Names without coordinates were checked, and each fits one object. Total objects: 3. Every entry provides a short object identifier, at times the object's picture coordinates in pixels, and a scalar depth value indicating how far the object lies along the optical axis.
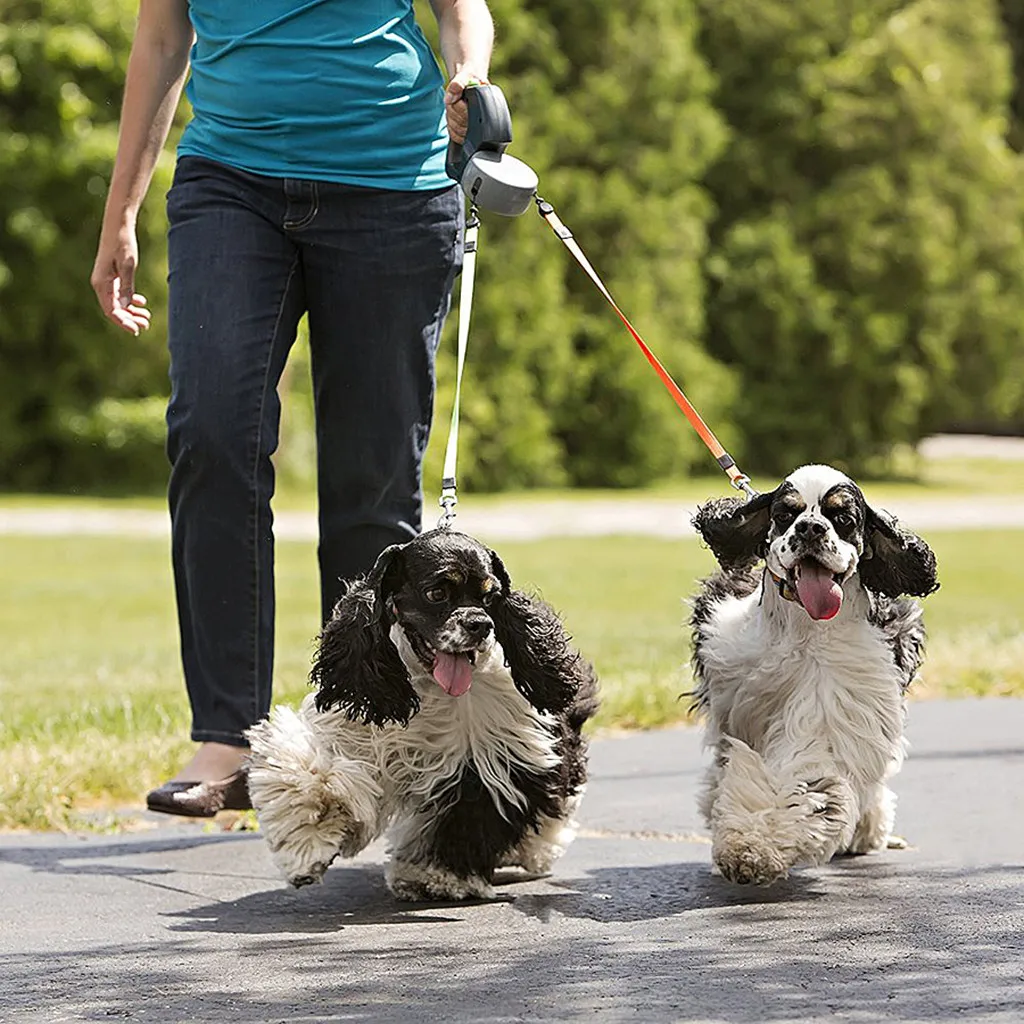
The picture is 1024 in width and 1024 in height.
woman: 9.98
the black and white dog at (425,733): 8.57
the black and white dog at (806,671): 8.77
